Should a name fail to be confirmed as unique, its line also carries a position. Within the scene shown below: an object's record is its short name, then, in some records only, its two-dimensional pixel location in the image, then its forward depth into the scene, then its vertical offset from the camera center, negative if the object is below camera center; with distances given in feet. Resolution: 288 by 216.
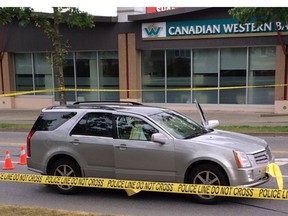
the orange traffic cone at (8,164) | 29.81 -6.64
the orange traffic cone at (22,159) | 31.31 -6.60
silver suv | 19.52 -3.88
